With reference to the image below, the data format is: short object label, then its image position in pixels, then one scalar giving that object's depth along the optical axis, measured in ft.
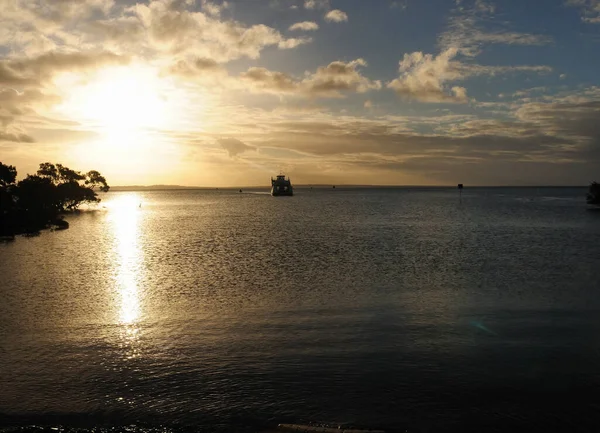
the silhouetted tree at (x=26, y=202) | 269.62
